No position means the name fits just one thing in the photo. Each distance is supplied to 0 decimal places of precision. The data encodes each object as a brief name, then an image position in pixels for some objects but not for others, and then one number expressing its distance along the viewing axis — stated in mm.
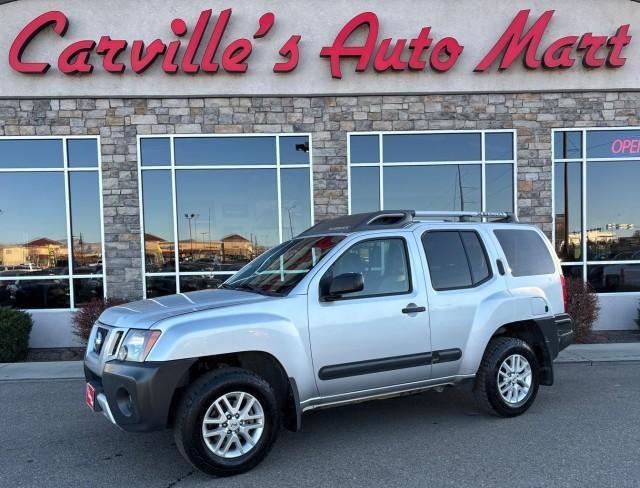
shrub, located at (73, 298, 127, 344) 8391
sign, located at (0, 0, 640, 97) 9172
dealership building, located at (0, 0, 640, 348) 9250
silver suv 3604
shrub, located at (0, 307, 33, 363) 7766
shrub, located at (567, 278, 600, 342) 8453
